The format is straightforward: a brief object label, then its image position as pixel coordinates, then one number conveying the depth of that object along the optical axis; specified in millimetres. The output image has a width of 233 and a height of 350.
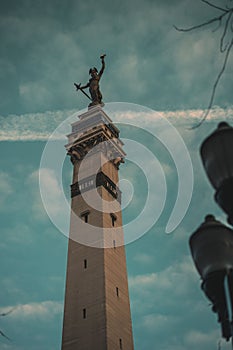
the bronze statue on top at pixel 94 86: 54469
